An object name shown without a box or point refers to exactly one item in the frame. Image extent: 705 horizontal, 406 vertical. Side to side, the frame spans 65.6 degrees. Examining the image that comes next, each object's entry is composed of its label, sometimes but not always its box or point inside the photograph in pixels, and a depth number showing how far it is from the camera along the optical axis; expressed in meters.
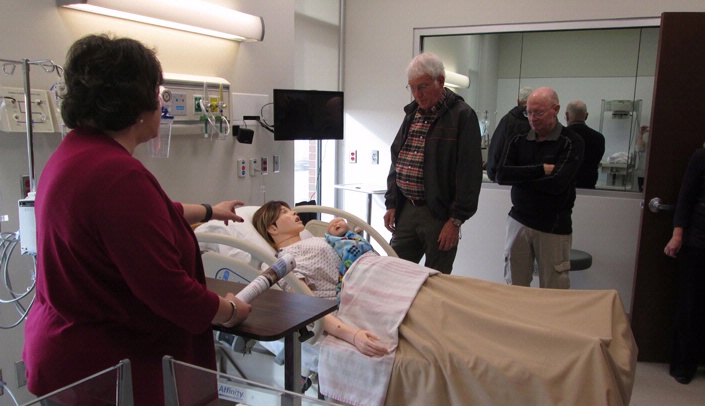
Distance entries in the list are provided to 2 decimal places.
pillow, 2.39
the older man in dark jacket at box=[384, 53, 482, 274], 2.74
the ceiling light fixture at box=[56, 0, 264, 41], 2.29
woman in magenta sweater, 1.11
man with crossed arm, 2.96
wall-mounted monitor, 3.49
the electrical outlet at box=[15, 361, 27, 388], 2.22
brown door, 2.90
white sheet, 1.84
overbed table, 1.43
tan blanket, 1.64
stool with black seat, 3.68
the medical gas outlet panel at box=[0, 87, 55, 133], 2.03
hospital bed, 2.00
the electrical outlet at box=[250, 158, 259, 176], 3.45
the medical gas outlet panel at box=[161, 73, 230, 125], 2.71
